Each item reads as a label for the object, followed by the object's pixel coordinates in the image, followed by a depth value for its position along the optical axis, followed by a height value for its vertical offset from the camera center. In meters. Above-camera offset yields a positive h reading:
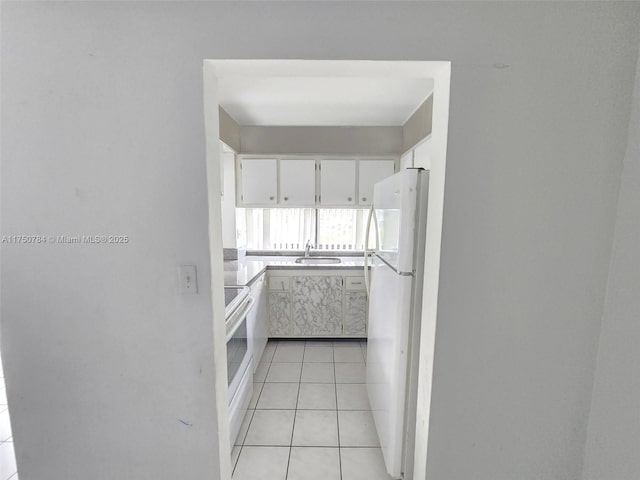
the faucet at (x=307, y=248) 3.37 -0.44
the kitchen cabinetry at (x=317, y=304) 2.91 -0.97
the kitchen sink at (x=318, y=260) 3.24 -0.57
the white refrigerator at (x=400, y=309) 1.26 -0.47
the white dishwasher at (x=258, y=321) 2.25 -0.97
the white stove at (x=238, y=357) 1.61 -0.96
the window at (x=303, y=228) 3.50 -0.21
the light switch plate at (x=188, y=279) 1.08 -0.27
